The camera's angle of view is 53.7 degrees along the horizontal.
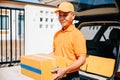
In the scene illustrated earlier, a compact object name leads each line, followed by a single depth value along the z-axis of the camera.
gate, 3.95
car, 1.77
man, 1.30
